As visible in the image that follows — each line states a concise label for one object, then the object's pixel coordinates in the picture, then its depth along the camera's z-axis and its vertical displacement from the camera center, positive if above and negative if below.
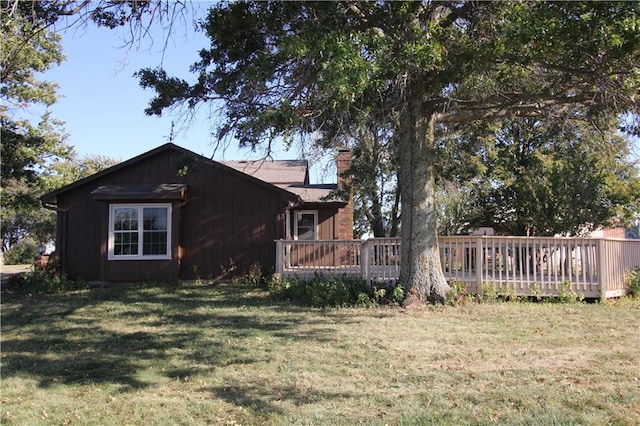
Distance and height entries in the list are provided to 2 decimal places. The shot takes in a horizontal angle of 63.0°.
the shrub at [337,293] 11.34 -0.87
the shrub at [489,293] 11.70 -0.89
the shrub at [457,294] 11.02 -0.87
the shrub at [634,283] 12.62 -0.72
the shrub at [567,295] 11.60 -0.92
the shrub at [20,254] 45.44 +0.12
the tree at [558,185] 17.91 +2.49
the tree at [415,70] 7.80 +3.25
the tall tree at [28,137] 20.95 +5.02
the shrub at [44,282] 14.83 -0.79
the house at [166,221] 15.93 +1.05
